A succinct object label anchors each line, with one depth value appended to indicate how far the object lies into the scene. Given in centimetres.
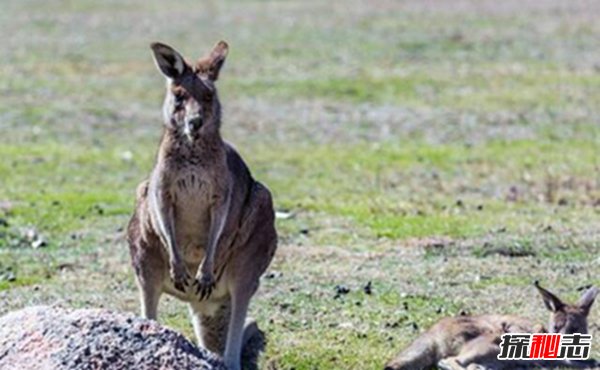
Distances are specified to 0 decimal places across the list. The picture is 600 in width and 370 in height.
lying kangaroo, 1853
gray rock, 1486
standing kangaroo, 1806
